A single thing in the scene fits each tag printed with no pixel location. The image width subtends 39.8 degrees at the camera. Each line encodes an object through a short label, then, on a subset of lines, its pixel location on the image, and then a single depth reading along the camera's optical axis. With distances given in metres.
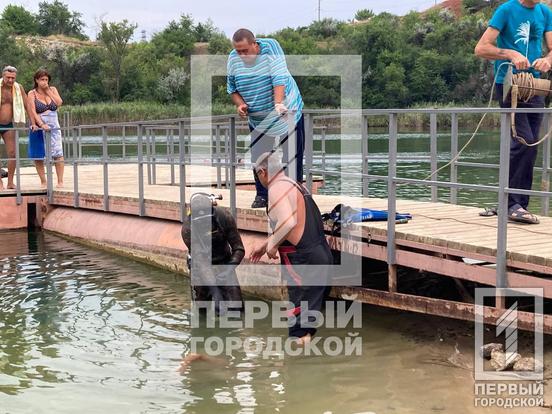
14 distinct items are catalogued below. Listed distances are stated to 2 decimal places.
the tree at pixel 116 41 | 77.69
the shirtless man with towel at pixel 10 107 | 11.21
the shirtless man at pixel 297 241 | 5.70
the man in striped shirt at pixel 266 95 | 7.02
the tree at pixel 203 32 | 107.11
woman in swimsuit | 11.76
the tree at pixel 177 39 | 93.56
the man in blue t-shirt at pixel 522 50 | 6.55
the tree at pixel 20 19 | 117.37
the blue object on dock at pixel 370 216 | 7.11
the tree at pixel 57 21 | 120.88
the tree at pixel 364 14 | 138.38
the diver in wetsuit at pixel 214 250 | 7.17
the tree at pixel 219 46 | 89.19
